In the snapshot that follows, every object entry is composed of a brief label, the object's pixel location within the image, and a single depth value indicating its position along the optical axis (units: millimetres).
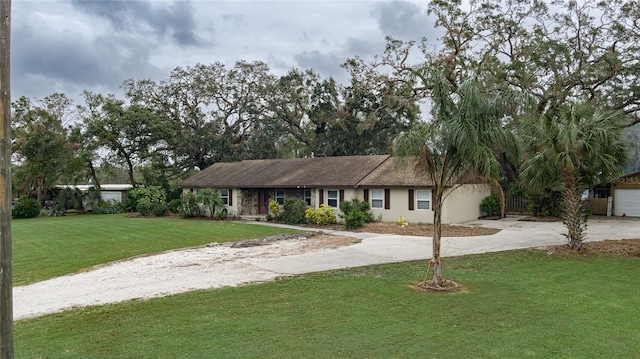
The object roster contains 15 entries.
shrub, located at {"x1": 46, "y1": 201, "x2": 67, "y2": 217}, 34531
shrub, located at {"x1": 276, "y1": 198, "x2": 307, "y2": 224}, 24969
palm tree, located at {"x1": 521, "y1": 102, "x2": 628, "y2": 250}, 13242
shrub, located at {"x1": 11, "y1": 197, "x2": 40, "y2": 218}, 32969
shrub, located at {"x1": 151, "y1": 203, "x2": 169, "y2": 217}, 31391
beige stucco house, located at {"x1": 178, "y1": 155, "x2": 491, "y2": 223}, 23609
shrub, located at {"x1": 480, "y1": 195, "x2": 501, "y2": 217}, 26531
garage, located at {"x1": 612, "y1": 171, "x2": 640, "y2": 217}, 26719
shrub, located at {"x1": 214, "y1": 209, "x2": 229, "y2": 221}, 27906
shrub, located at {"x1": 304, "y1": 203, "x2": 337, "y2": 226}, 23844
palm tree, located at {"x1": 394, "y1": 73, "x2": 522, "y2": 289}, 8617
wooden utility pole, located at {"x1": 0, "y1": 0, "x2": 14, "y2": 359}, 3348
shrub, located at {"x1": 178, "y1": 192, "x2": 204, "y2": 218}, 29233
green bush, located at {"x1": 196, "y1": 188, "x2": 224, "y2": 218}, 28234
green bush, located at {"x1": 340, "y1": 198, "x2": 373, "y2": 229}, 21766
